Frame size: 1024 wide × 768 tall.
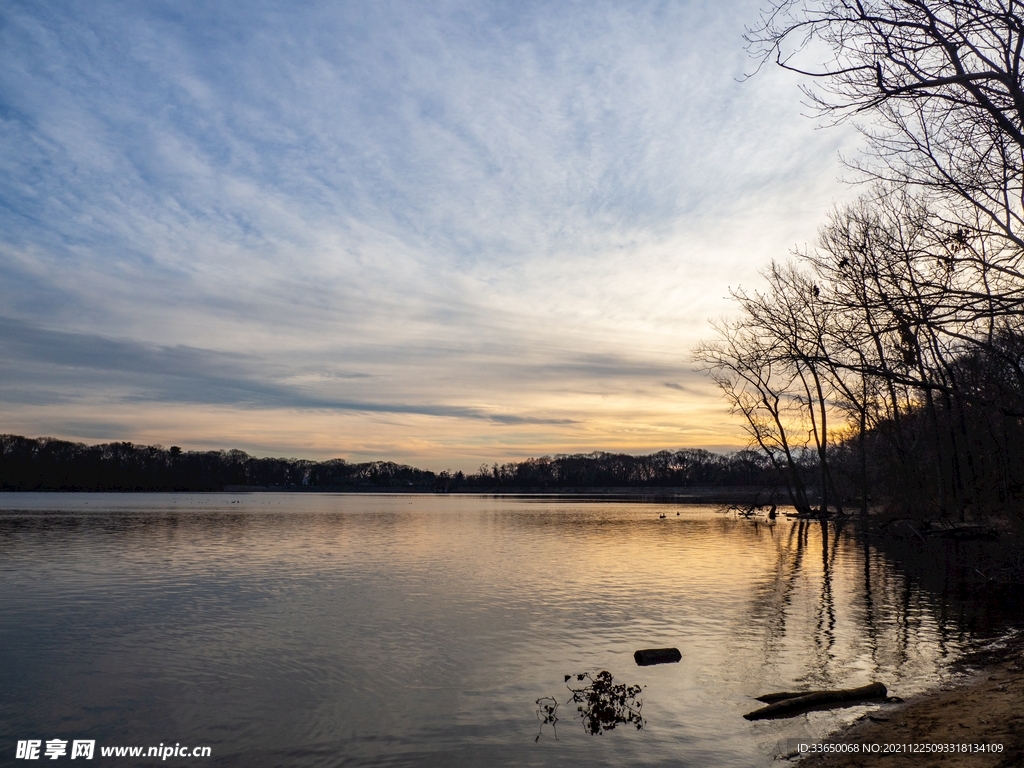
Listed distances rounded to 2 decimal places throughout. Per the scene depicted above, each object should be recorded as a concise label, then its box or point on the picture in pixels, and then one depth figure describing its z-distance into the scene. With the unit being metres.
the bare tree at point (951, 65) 9.73
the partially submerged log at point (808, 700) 11.45
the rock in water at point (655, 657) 14.60
